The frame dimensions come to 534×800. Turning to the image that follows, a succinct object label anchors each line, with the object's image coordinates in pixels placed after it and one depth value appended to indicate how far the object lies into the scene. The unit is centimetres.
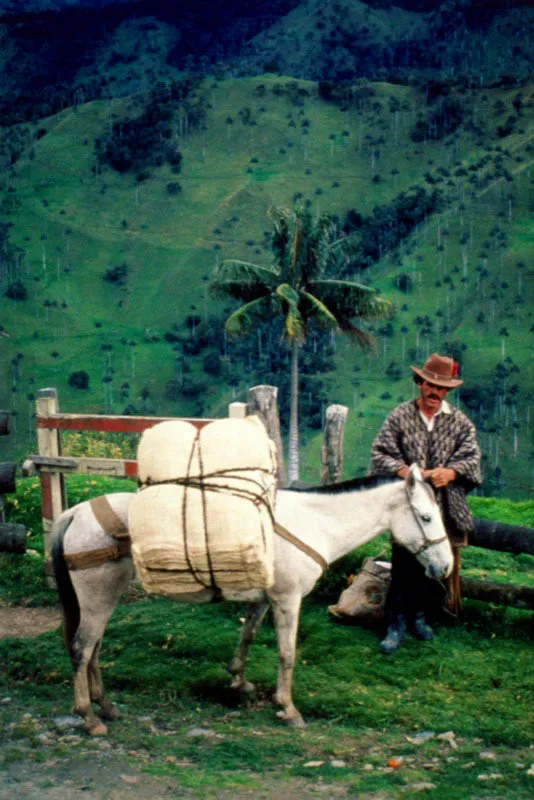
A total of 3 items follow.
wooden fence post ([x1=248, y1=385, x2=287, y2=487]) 892
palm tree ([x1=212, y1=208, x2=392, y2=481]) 4547
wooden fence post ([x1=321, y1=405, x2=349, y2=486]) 927
